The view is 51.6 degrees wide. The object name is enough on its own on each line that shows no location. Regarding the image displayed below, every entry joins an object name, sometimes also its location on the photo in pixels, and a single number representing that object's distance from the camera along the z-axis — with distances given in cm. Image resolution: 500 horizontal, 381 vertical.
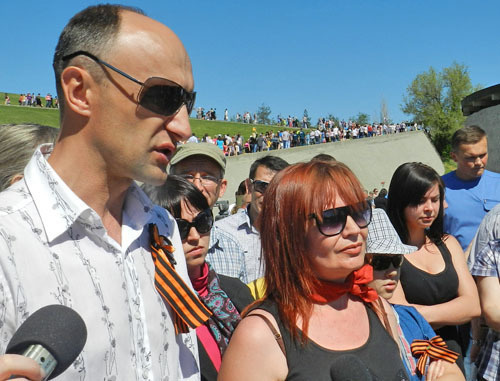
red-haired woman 211
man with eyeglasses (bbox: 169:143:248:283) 391
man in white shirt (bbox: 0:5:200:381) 155
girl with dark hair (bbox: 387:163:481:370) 371
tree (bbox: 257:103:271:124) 8096
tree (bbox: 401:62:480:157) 6003
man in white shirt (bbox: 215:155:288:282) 416
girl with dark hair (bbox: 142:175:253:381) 283
